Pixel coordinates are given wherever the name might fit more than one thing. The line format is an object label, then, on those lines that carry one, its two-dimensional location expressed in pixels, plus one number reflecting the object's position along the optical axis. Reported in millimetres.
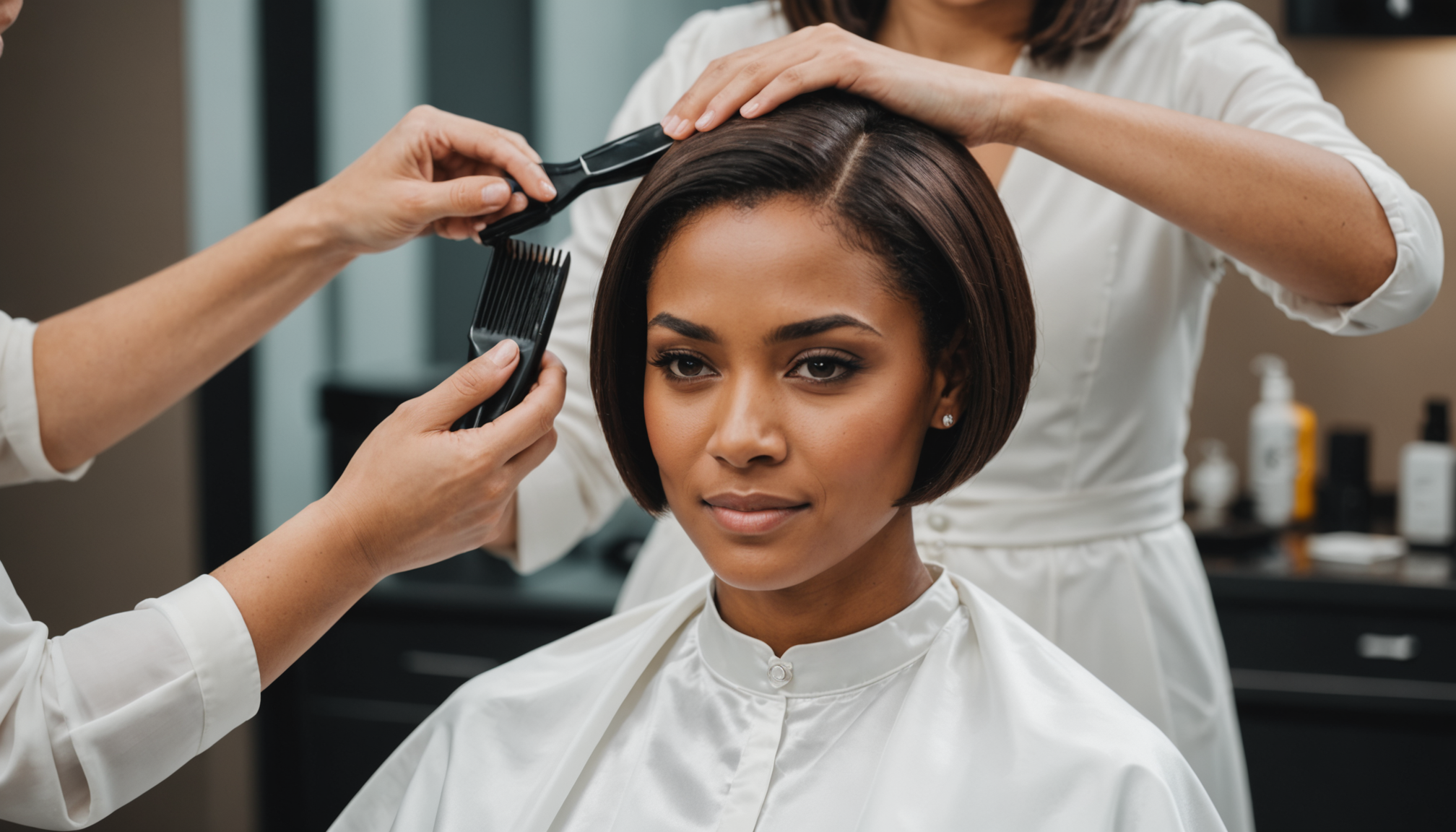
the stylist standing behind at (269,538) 954
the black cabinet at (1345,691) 2174
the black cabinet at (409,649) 2529
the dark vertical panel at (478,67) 3195
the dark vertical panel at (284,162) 2861
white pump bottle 2586
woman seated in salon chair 1061
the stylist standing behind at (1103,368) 1410
